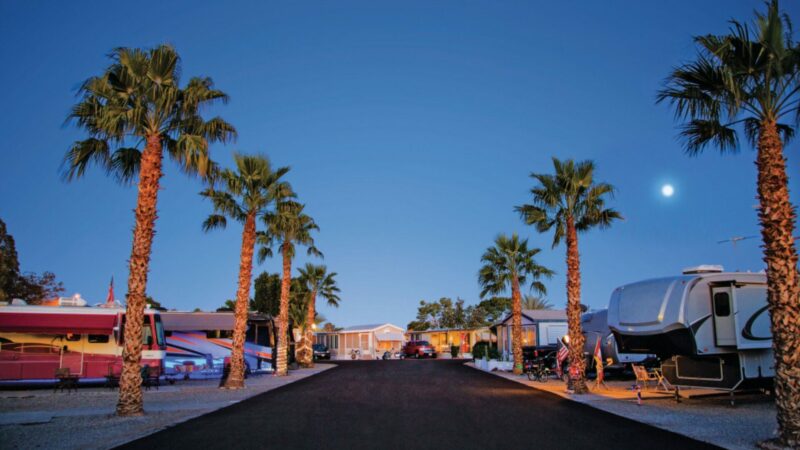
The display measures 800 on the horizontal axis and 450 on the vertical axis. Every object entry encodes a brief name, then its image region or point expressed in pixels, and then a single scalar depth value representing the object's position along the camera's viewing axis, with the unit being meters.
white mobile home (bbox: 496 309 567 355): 36.75
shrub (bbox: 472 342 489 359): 38.09
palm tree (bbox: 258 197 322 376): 25.52
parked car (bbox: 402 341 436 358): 56.12
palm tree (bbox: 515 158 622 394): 19.45
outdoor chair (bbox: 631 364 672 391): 17.42
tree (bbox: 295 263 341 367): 47.06
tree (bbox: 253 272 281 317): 60.53
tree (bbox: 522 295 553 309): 64.62
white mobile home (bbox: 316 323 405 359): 61.53
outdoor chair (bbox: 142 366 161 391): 20.03
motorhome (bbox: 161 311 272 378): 26.38
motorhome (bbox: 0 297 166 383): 20.27
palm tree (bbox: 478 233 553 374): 31.48
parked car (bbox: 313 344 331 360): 54.34
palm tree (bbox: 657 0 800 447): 9.38
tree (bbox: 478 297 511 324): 87.88
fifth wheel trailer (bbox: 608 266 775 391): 14.48
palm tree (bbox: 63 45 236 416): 13.86
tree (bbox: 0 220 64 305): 40.06
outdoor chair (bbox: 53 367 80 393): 18.58
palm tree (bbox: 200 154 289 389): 21.89
